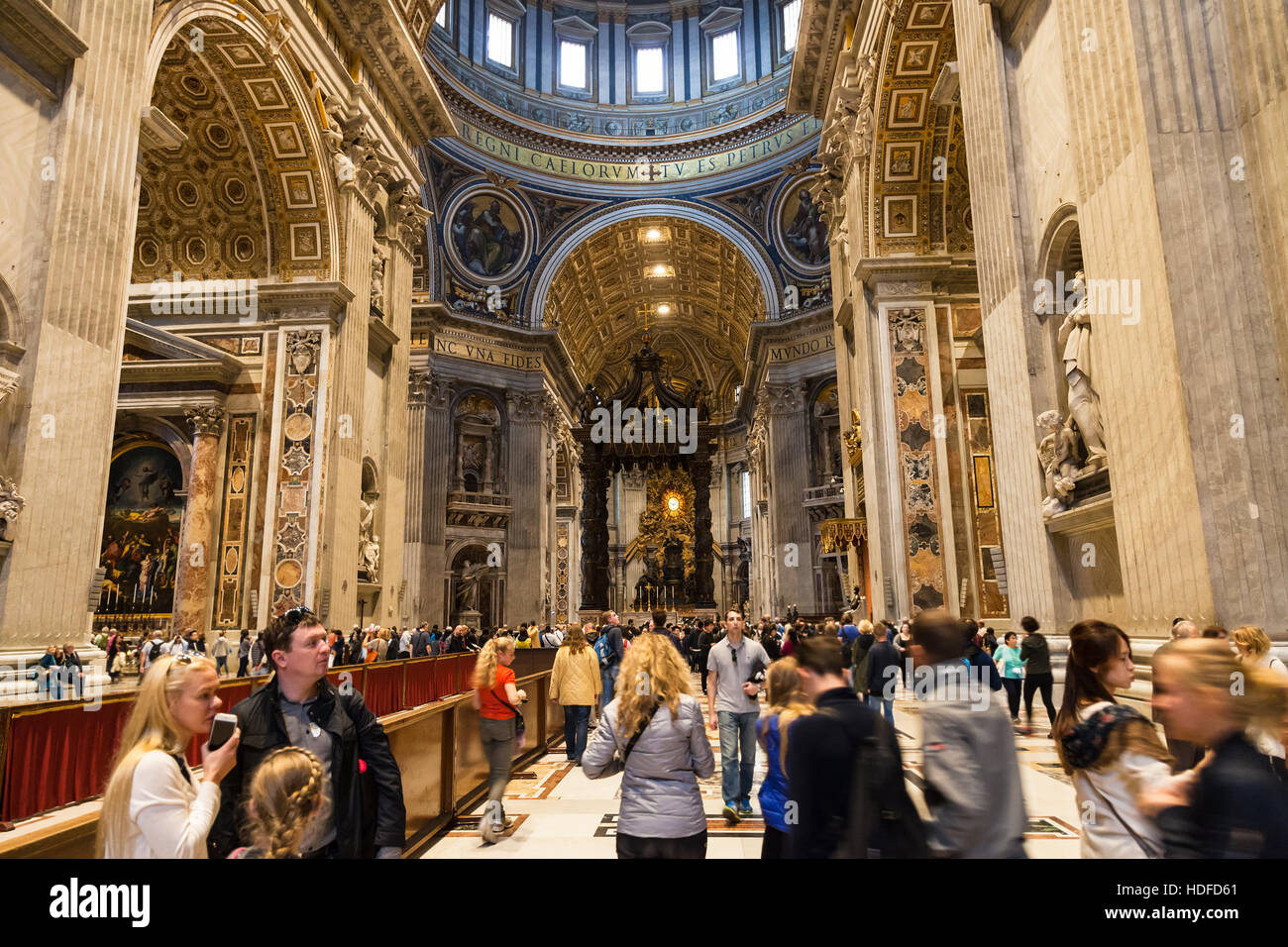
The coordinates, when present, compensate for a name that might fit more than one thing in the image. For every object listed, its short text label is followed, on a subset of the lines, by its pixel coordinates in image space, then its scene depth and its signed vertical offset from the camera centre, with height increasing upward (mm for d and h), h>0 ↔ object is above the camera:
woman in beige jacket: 6688 -739
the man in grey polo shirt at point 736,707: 4957 -738
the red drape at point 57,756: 4051 -860
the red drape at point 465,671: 11477 -1123
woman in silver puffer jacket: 2578 -565
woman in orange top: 4789 -754
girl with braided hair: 1858 -493
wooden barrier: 4086 -912
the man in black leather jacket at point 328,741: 2223 -420
